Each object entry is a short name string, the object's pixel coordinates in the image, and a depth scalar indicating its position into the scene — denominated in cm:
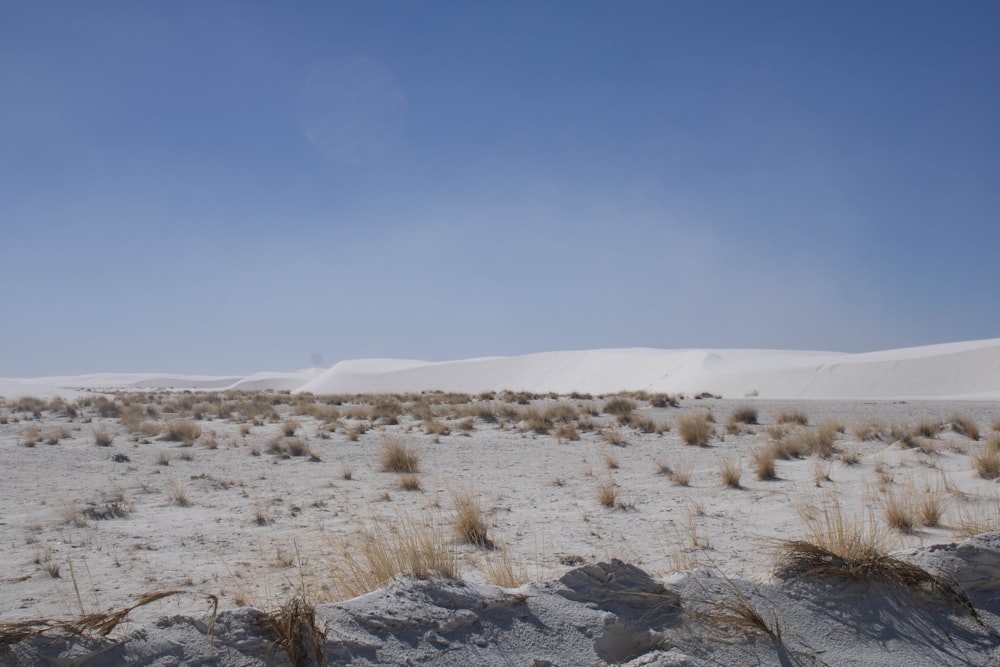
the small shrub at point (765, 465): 952
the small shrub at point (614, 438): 1490
